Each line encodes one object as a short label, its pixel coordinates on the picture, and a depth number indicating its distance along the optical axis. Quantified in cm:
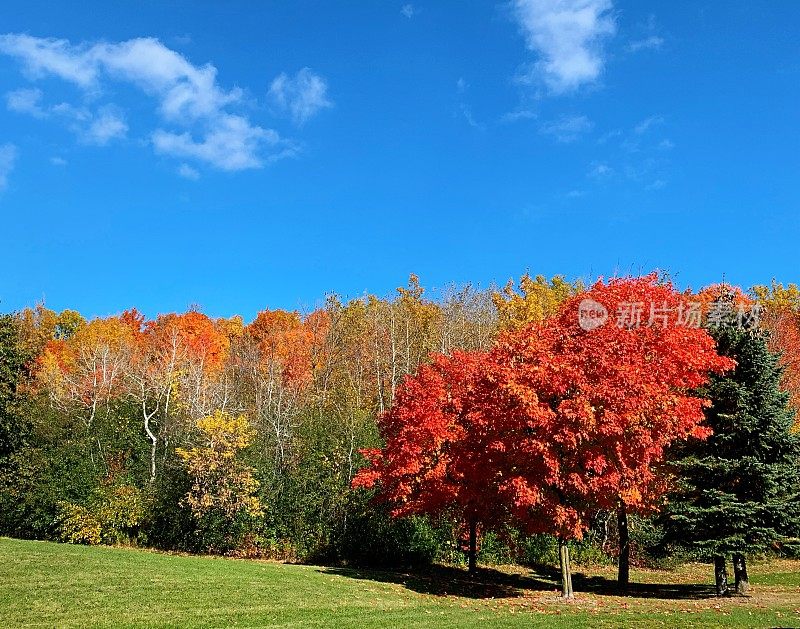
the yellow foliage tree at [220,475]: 2638
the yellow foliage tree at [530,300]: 4309
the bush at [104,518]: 2719
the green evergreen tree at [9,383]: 2784
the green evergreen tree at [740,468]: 1816
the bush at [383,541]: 2700
